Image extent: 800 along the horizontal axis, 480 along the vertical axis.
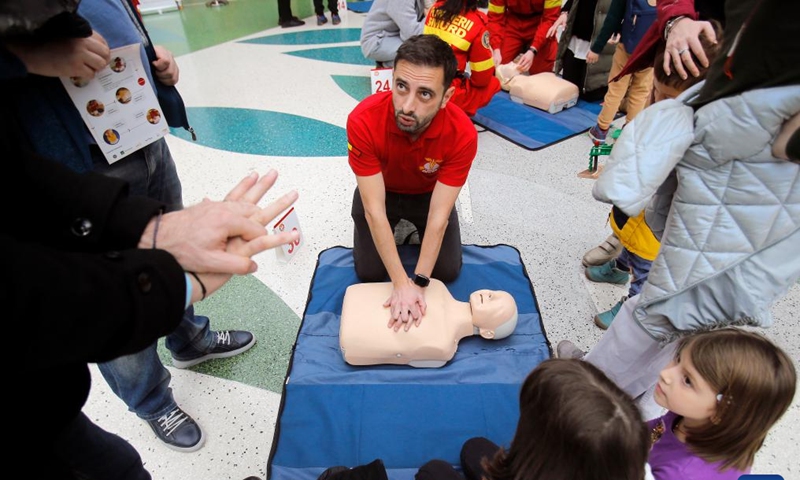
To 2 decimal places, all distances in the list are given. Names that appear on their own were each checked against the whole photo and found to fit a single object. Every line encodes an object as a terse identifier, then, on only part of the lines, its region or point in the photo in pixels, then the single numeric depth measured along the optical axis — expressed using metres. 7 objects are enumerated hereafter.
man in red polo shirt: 1.46
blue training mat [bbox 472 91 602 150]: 3.05
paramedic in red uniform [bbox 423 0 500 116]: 2.47
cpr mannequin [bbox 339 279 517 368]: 1.50
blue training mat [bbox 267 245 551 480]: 1.36
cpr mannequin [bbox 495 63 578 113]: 3.28
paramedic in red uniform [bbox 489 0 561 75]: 3.21
